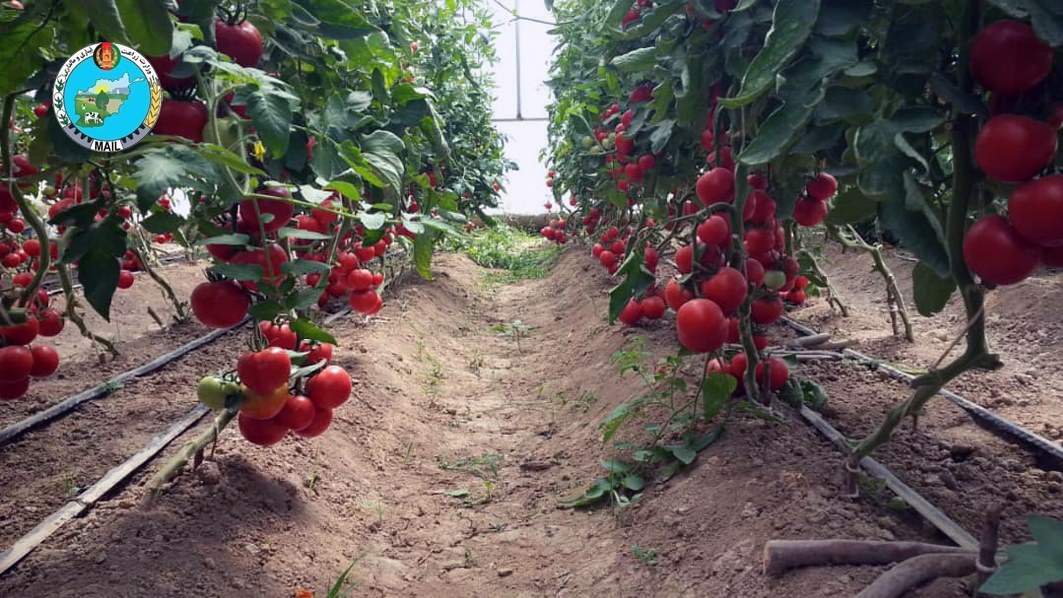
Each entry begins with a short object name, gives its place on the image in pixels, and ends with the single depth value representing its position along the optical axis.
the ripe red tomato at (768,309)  1.81
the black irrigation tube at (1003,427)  1.63
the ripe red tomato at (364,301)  2.77
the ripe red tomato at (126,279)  3.10
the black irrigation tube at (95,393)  2.16
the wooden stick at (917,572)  1.02
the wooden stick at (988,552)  0.90
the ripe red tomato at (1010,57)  0.86
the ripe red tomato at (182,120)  1.16
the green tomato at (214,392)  1.40
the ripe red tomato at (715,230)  1.59
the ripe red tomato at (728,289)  1.52
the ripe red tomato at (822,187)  1.57
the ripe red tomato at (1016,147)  0.84
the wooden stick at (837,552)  1.13
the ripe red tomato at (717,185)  1.60
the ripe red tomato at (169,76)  1.14
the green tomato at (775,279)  1.78
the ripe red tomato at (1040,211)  0.81
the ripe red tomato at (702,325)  1.49
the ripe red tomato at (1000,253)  0.88
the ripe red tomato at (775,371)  1.86
